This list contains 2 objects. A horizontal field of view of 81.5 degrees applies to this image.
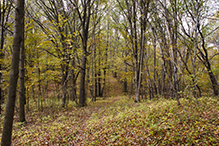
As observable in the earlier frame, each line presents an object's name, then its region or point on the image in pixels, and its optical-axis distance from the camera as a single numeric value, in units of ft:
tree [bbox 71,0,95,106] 35.69
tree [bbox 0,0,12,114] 30.25
